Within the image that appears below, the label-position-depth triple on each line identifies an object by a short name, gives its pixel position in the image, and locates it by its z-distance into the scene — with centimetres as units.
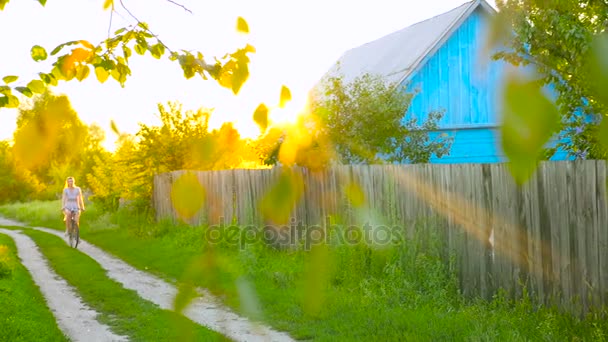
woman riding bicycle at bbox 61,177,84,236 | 1516
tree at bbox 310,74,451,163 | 1236
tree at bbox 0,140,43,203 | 4269
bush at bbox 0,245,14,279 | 998
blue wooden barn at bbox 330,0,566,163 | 1642
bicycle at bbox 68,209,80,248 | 1551
